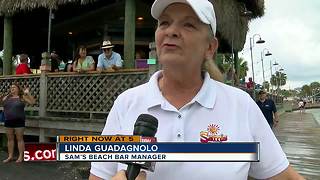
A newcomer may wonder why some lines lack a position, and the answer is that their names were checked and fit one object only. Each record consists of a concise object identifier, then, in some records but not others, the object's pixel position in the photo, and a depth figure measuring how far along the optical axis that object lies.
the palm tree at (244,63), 61.29
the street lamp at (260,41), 25.75
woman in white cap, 1.72
